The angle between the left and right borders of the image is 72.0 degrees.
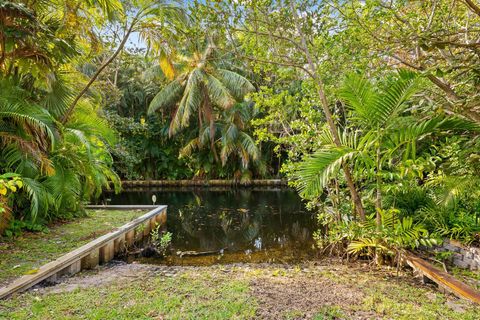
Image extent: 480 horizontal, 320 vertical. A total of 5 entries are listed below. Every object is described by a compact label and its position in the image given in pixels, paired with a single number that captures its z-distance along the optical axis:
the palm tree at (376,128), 3.77
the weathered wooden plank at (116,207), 8.55
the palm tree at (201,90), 14.38
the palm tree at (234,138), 15.48
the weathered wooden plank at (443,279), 3.11
